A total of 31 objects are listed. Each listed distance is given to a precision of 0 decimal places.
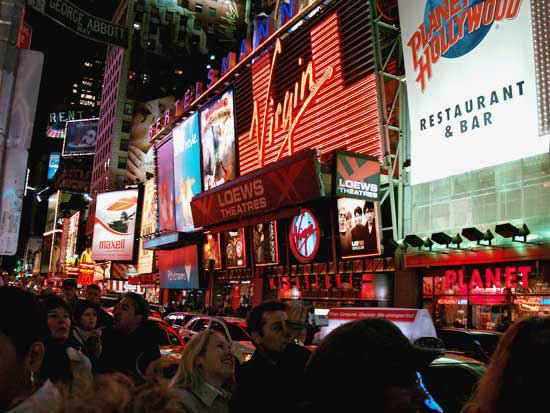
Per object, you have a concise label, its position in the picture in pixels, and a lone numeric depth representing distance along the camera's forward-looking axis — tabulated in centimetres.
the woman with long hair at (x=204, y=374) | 300
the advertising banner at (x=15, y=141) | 455
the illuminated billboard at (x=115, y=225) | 4800
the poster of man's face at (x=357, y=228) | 1781
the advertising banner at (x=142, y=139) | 7019
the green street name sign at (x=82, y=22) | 570
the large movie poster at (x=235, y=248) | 2711
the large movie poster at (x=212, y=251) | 2961
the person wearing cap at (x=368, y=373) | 159
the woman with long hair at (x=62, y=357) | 213
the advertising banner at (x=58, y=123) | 10175
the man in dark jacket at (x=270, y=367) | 372
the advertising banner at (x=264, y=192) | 1748
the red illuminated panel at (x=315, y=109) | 1808
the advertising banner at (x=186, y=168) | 2991
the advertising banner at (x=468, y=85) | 1258
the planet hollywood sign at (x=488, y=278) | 1348
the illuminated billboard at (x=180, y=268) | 3184
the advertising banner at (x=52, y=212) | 9325
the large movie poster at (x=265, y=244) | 2425
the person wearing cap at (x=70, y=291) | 937
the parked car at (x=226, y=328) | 1173
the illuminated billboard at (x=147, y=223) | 4388
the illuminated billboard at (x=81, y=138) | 9344
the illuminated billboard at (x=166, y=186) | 3369
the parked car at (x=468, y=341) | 763
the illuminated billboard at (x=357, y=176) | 1639
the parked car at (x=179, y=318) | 1704
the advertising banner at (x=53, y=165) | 12775
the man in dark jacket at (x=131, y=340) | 523
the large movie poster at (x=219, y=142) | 2658
